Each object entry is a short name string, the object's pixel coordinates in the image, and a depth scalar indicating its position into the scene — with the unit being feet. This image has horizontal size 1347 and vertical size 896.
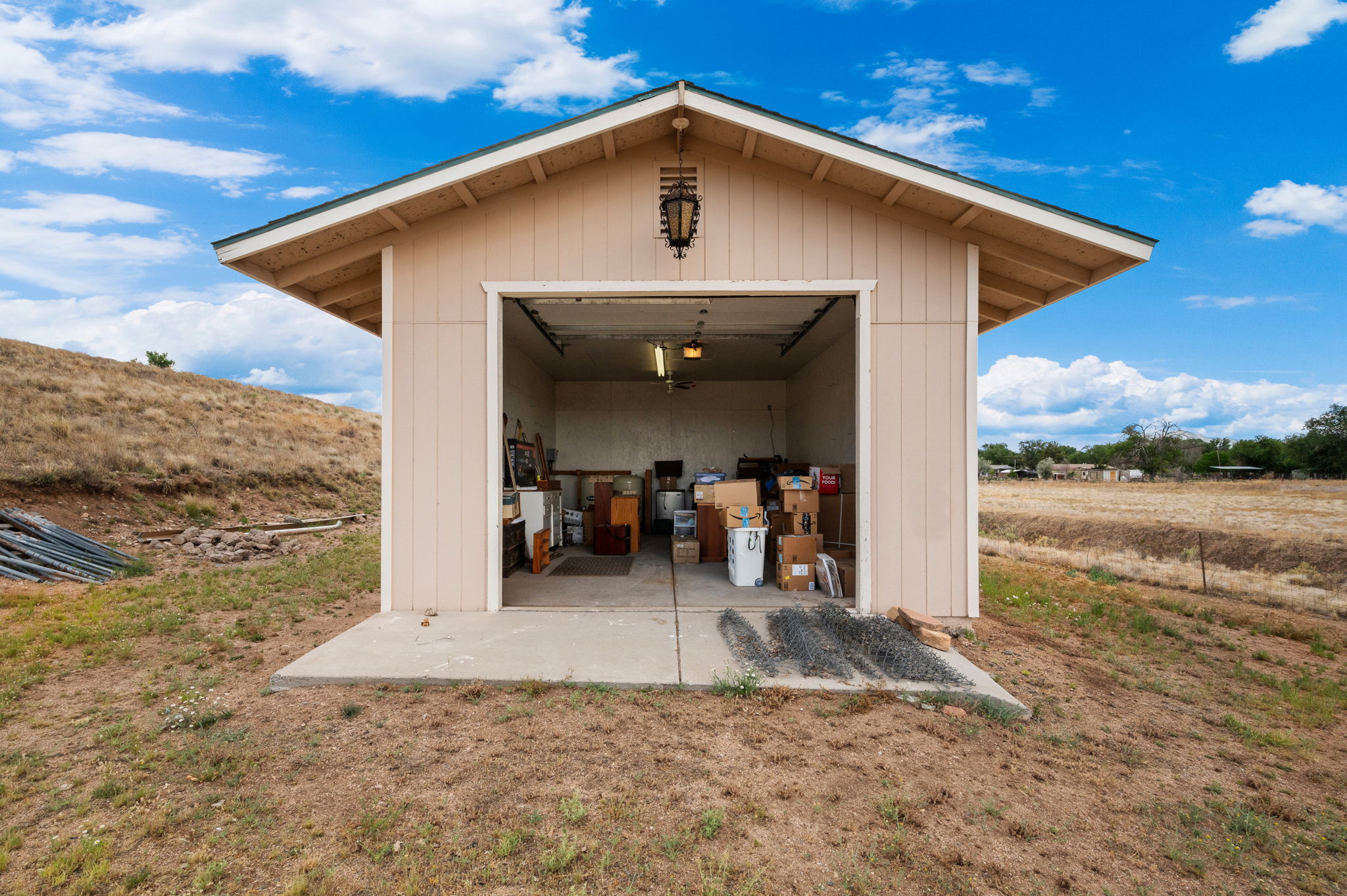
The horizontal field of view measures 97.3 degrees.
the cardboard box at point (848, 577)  19.15
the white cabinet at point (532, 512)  27.25
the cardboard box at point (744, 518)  21.95
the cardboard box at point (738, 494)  22.48
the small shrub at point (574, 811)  8.02
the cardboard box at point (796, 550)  20.70
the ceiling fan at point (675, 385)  40.66
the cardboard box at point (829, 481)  25.46
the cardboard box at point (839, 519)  25.08
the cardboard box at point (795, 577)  20.56
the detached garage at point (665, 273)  16.25
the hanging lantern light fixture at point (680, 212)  15.19
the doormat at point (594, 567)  25.16
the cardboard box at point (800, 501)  21.22
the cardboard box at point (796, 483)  21.11
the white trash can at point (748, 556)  21.70
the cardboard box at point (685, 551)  26.84
